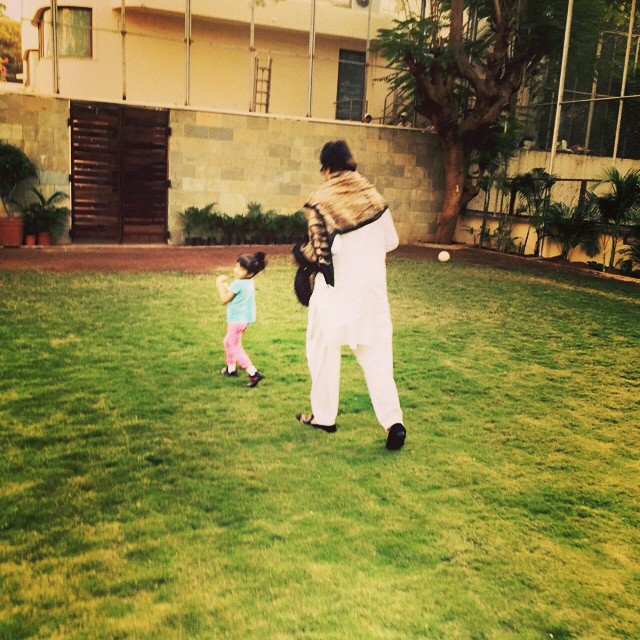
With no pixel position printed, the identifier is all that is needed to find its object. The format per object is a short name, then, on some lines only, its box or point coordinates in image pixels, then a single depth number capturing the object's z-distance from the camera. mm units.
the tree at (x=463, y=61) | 15797
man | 4293
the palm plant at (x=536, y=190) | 15625
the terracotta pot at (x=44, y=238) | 14500
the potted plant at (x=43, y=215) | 14406
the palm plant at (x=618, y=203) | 13375
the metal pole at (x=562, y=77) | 15742
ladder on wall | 19422
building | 19656
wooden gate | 15070
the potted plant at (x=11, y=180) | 13625
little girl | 5688
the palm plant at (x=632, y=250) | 13570
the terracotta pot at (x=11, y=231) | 13953
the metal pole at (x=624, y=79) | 15070
